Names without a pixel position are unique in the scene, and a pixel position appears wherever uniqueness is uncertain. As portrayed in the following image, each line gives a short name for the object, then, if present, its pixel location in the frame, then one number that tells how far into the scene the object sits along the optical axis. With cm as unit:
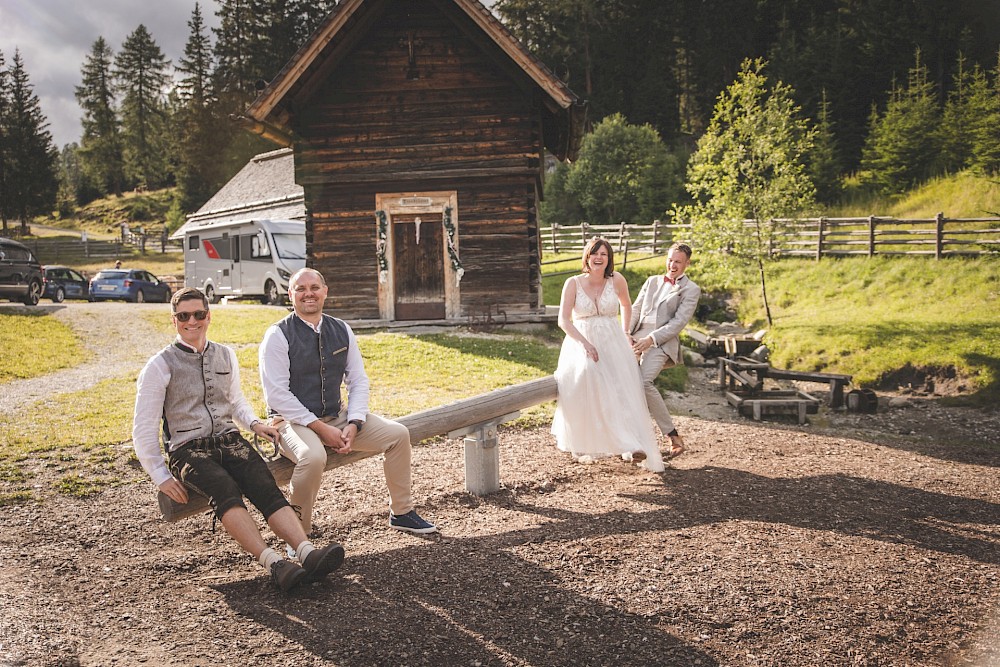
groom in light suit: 713
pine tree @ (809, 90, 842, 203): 3444
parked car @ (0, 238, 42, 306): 1958
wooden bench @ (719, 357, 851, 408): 1256
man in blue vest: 482
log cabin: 1502
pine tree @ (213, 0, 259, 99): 6219
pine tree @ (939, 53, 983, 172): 3136
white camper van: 2241
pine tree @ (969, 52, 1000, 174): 2347
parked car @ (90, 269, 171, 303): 2648
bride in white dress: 657
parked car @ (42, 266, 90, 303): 2633
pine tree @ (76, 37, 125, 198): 7288
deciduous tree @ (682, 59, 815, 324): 2156
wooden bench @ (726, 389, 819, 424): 1095
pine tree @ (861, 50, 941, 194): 3275
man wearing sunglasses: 425
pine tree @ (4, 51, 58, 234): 5606
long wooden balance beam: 487
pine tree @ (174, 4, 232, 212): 5953
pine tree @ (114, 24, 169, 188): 7312
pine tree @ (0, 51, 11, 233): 5553
